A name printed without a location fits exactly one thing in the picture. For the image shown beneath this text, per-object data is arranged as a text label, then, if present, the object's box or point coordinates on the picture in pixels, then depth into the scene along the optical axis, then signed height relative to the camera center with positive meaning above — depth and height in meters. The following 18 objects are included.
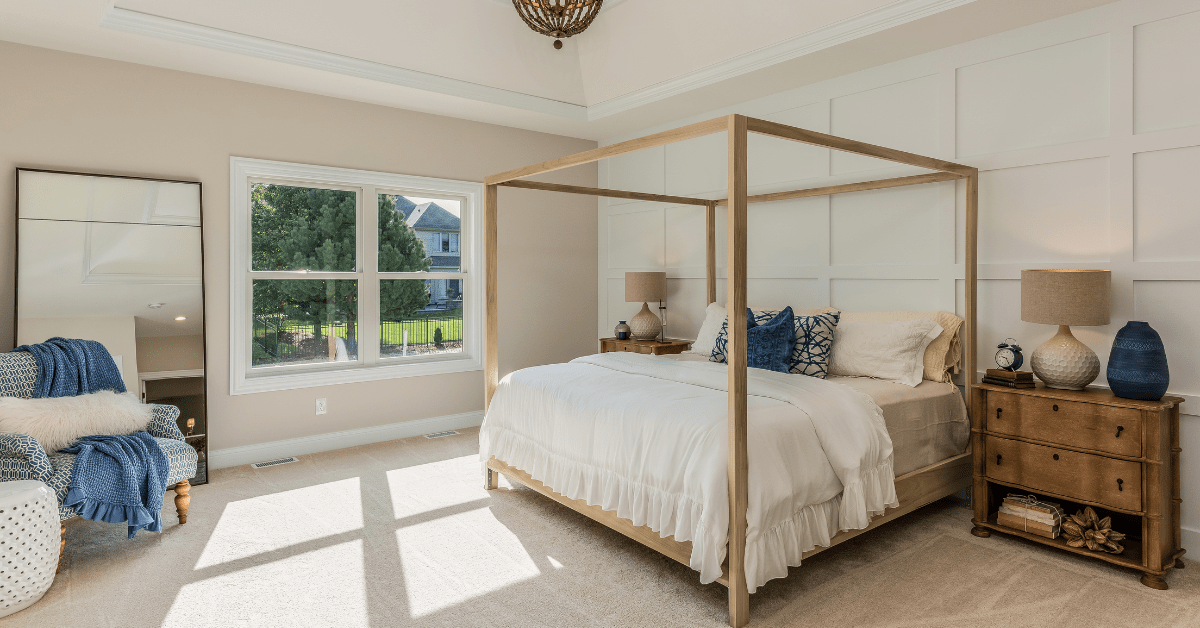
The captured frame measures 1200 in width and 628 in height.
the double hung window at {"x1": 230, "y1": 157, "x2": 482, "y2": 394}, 4.21 +0.22
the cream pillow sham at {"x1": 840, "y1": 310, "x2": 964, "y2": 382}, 3.29 -0.23
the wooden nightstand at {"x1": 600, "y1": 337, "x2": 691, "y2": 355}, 4.71 -0.29
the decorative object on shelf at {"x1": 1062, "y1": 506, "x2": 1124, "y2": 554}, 2.65 -0.95
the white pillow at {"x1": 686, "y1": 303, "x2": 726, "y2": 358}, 4.11 -0.16
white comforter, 2.25 -0.59
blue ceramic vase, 2.53 -0.24
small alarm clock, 2.95 -0.24
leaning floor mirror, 3.37 +0.18
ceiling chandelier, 3.57 +1.66
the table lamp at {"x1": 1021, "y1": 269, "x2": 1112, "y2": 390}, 2.65 -0.03
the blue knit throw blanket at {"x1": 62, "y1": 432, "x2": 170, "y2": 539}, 2.64 -0.73
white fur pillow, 2.72 -0.48
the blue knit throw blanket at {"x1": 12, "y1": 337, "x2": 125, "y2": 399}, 3.02 -0.29
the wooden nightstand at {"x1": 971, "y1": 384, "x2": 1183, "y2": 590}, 2.47 -0.63
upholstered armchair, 2.55 -0.62
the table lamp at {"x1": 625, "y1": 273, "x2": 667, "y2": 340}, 4.88 +0.10
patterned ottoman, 2.24 -0.84
